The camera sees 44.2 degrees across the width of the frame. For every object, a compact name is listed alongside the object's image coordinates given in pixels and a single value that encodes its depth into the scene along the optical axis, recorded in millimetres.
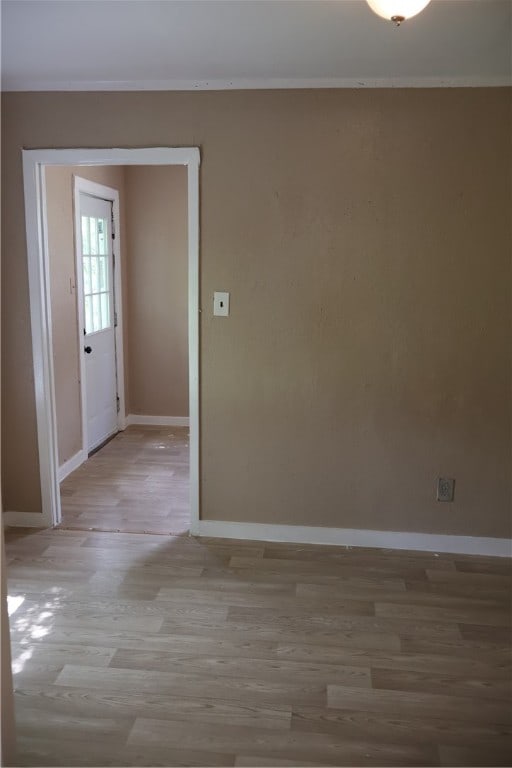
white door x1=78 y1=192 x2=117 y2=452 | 4898
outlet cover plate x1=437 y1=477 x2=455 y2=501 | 3426
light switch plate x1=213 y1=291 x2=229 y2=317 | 3408
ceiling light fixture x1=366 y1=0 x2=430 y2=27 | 1838
